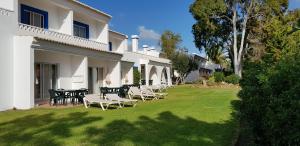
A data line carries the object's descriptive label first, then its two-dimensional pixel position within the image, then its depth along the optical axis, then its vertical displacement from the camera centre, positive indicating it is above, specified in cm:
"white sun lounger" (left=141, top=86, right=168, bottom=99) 1303 -85
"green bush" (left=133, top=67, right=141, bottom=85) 1954 +50
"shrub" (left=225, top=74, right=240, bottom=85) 2263 -6
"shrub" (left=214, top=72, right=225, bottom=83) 2424 +23
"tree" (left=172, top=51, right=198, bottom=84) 2609 +225
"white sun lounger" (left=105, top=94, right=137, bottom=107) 970 -84
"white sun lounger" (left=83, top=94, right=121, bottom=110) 929 -90
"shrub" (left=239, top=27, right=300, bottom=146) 293 -46
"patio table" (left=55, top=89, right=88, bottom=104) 1046 -65
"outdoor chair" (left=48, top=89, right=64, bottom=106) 1030 -70
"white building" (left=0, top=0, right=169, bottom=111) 933 +181
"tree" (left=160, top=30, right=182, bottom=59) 3385 +692
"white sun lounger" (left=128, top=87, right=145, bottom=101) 1254 -66
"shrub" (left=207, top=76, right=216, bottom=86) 2238 -29
